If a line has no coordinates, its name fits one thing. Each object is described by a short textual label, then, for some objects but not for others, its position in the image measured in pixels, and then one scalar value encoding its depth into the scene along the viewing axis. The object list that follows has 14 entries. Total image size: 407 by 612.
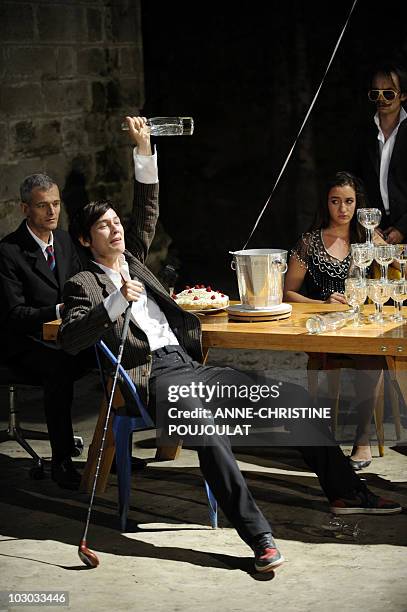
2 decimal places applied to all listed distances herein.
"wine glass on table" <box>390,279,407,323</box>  7.90
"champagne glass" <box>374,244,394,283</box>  8.00
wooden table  7.50
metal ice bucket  8.07
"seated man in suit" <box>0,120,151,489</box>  8.71
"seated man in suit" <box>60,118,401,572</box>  7.43
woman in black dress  9.03
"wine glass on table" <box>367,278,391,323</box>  7.92
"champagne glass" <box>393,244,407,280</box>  8.02
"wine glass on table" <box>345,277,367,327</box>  7.99
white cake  8.34
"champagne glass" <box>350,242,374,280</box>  8.04
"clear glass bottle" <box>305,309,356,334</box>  7.70
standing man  9.66
